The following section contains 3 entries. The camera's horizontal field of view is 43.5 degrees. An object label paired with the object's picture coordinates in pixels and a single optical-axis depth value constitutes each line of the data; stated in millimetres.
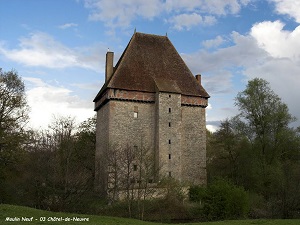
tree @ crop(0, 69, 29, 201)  25062
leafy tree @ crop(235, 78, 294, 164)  35438
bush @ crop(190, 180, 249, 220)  24328
